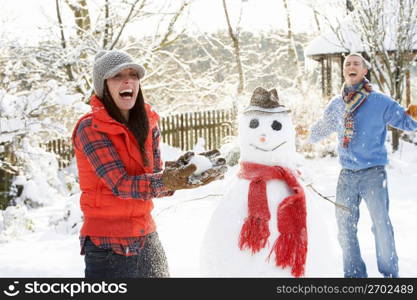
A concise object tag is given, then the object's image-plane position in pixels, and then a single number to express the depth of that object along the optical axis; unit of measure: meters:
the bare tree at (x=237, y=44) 15.06
